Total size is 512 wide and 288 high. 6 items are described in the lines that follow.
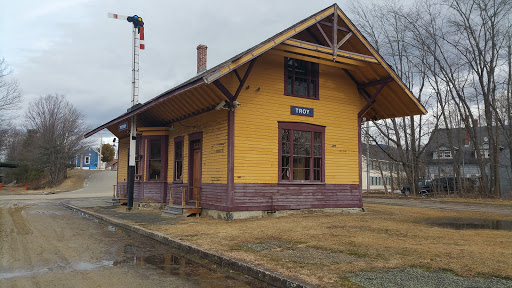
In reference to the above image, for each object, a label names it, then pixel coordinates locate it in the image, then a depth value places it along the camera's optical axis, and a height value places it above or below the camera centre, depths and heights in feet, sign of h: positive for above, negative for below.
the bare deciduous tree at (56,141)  154.61 +12.60
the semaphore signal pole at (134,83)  53.26 +13.10
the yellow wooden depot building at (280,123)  42.52 +6.04
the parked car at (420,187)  107.63 -3.88
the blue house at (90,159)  277.85 +9.25
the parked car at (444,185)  96.90 -3.14
